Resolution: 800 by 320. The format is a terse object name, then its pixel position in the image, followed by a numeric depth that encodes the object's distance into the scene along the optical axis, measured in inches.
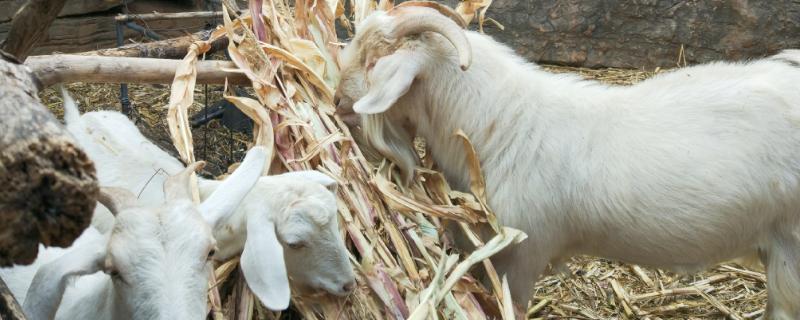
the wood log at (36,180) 80.3
